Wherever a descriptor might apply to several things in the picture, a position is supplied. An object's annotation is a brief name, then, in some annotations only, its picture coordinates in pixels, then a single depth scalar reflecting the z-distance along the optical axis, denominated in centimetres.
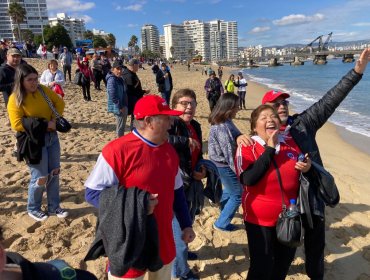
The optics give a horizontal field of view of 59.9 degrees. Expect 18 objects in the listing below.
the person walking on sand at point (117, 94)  633
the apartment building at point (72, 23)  15688
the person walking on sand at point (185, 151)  292
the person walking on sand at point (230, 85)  1350
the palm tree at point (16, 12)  6431
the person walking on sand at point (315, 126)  281
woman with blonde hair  364
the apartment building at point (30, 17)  13775
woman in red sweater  254
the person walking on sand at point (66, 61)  1673
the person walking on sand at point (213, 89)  1140
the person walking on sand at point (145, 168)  198
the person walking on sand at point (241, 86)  1462
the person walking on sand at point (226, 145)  363
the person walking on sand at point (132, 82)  708
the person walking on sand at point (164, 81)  1102
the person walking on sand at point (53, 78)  734
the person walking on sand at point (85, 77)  1341
